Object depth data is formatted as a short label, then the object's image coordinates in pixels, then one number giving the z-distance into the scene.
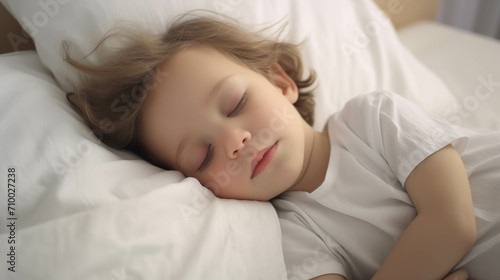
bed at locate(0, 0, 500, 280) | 0.65
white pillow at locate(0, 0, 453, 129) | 0.90
